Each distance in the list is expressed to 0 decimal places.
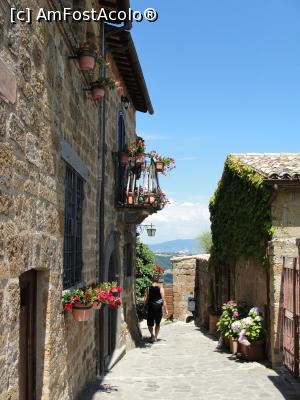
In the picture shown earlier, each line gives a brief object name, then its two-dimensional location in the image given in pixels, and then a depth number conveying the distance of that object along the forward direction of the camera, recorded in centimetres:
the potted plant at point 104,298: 629
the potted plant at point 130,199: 1108
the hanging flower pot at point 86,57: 620
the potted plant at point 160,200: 1125
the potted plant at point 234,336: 1028
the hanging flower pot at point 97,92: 735
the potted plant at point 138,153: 1129
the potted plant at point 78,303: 570
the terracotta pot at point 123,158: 1086
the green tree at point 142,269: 1991
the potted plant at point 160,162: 1143
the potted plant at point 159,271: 1650
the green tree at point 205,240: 4747
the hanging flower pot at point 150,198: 1103
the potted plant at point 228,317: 1089
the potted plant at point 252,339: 996
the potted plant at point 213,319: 1481
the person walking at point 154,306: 1345
